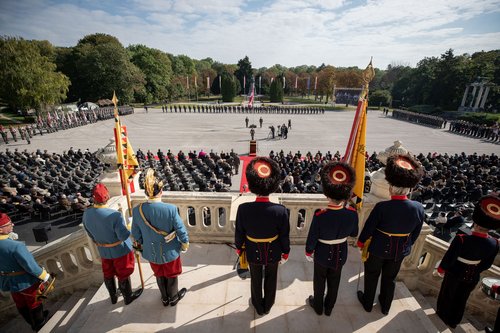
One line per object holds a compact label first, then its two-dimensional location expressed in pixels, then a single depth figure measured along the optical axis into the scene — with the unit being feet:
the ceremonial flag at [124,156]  14.67
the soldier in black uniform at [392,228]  11.66
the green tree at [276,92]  226.30
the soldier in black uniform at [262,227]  11.37
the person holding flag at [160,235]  12.00
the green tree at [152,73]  193.06
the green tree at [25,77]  100.12
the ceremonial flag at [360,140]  14.70
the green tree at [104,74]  152.56
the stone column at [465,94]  166.81
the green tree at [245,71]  274.61
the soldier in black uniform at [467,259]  11.54
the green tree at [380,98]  218.38
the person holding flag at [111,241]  12.41
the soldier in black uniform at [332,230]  11.27
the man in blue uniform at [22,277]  11.70
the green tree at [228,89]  226.99
